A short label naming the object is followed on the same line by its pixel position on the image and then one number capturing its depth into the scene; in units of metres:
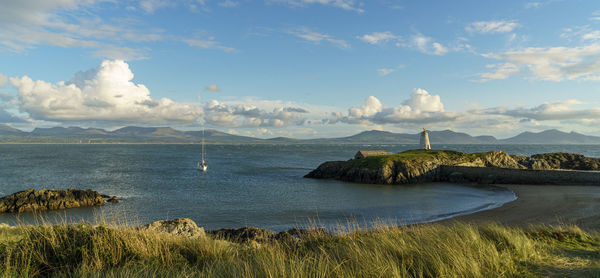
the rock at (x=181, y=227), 11.42
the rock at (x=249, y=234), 13.49
